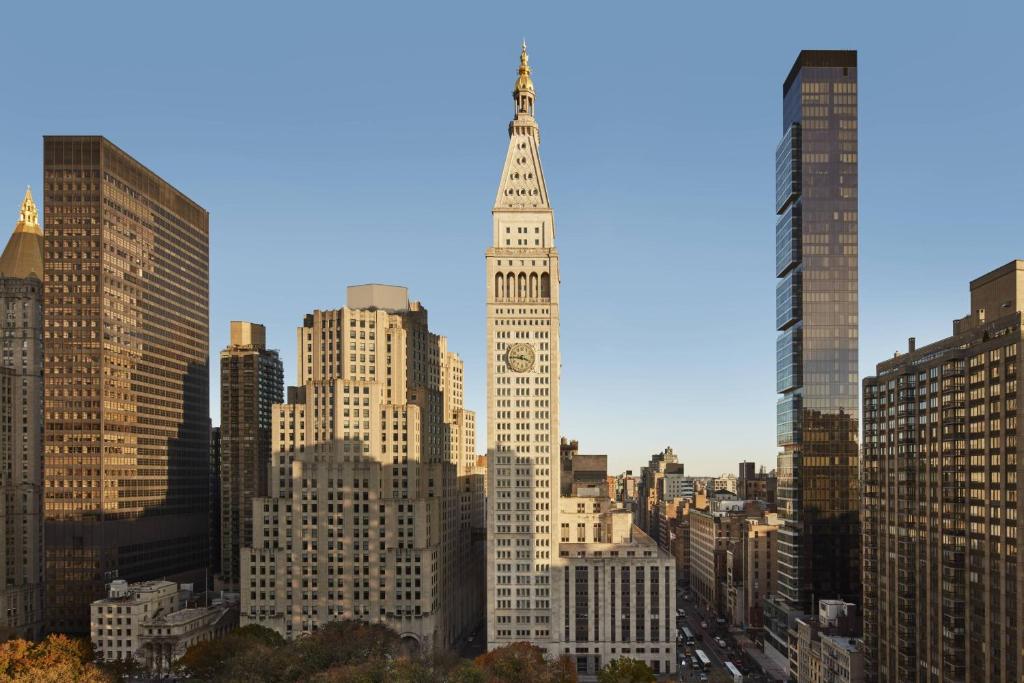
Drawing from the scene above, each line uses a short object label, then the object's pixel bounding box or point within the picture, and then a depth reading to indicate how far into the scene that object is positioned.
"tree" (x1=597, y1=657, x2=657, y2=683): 150.00
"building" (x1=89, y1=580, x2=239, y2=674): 190.88
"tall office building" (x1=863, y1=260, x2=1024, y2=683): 115.75
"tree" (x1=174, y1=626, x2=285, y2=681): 138.12
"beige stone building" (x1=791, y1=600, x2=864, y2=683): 161.12
